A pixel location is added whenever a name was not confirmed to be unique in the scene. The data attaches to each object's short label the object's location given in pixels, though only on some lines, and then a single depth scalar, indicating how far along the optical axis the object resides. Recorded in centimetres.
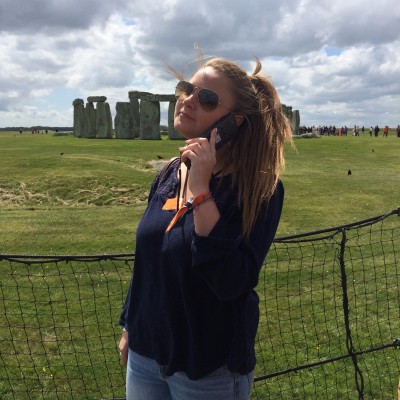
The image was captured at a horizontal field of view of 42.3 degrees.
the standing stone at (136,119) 3969
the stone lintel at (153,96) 3797
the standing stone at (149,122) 3788
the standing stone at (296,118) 5032
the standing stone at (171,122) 3734
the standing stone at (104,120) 4041
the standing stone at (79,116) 4278
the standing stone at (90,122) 4134
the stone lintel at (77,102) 4344
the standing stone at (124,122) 3950
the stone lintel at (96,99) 4023
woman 201
